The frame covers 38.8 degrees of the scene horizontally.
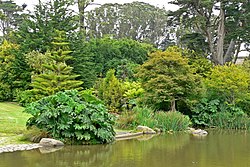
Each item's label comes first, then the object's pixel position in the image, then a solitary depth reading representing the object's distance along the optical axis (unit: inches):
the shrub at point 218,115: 574.2
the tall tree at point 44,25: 714.2
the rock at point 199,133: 476.7
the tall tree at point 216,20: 776.9
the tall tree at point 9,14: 1283.5
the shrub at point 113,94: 631.2
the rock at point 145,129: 457.4
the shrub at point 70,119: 342.6
